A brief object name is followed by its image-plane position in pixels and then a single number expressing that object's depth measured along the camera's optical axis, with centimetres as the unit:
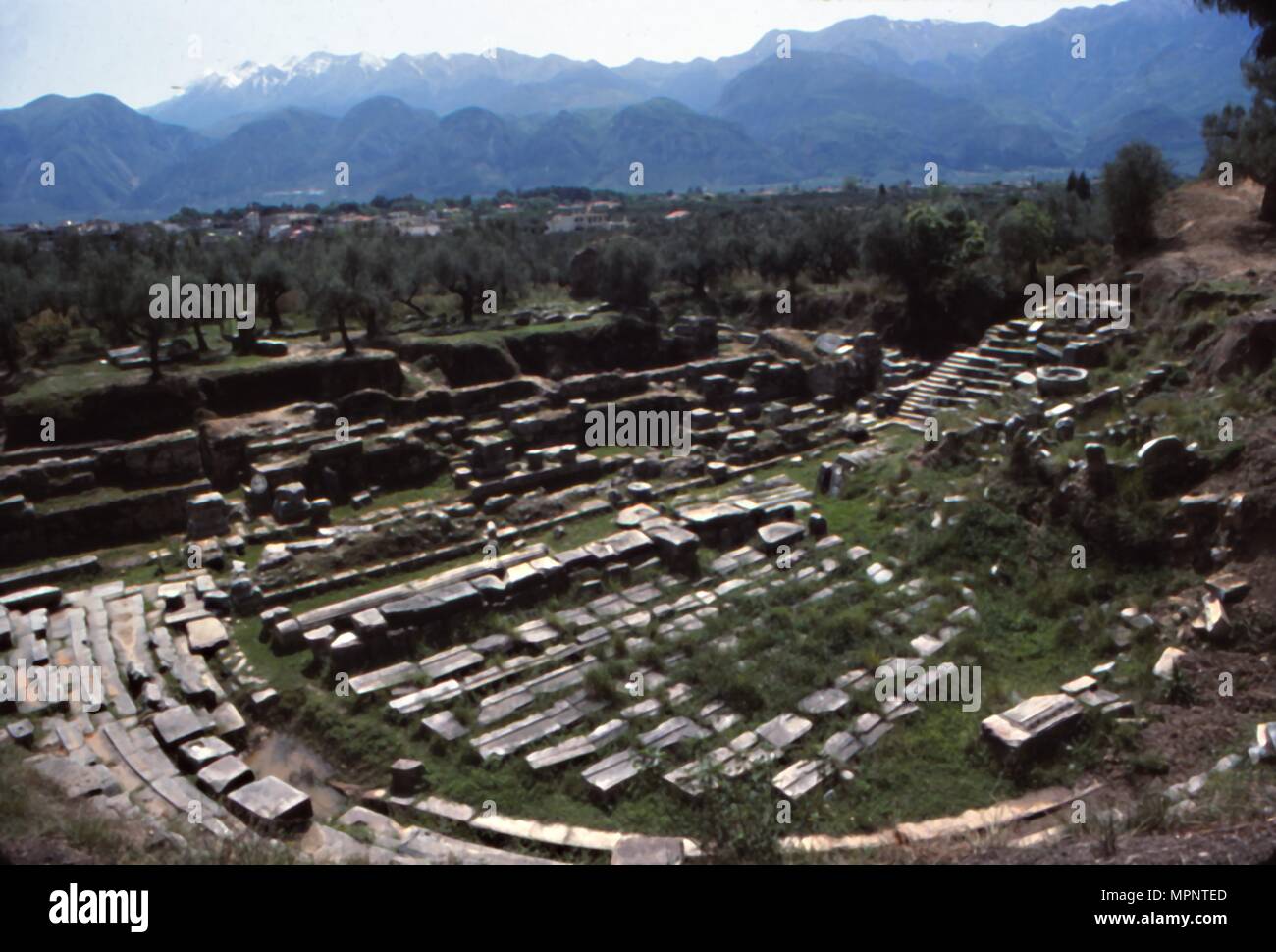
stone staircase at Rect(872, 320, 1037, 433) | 2427
